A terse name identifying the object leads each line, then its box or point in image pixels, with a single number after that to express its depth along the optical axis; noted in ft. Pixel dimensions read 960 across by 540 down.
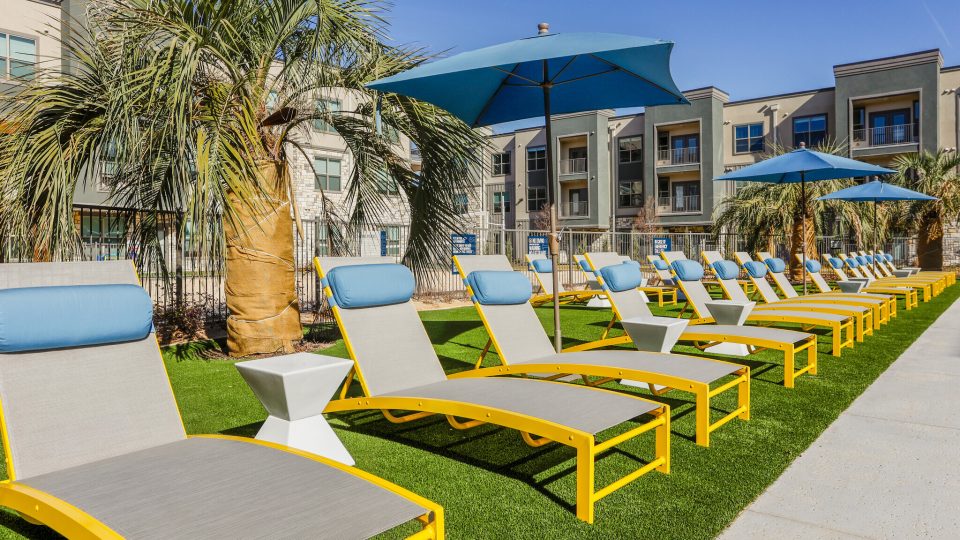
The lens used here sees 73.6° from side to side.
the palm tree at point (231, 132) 17.19
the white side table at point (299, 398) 10.62
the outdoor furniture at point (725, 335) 16.97
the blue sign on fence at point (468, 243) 45.23
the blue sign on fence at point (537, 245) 53.16
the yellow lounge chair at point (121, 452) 6.42
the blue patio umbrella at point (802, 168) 30.12
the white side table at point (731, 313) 20.40
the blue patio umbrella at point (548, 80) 14.76
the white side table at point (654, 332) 16.35
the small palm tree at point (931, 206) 64.59
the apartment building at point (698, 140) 93.90
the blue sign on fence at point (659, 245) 62.99
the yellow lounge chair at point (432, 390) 9.59
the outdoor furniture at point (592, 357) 12.65
